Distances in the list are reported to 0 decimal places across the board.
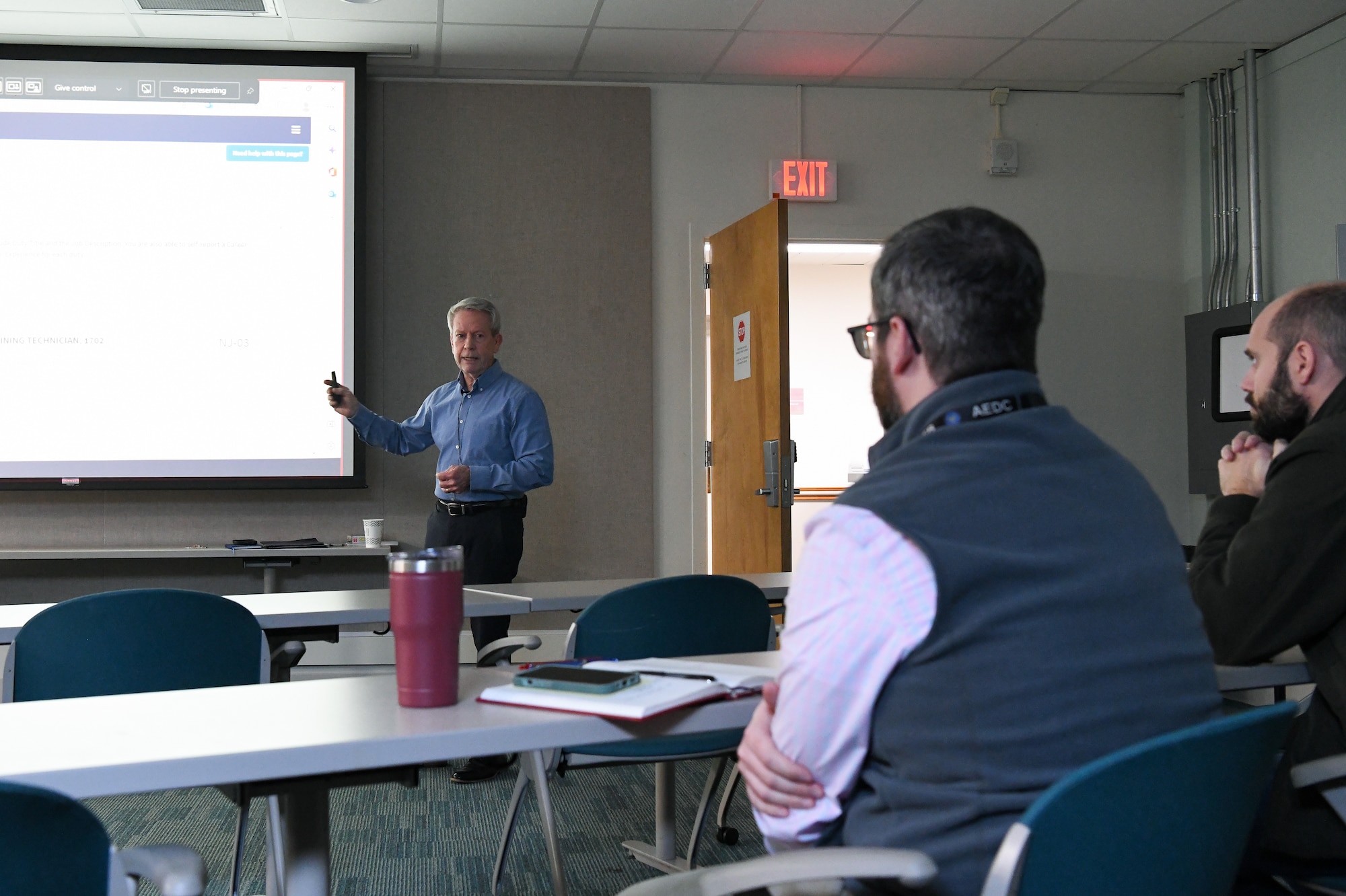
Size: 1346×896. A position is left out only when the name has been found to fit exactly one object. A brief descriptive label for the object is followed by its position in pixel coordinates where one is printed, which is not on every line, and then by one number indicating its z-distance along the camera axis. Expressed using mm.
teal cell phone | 1223
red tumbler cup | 1164
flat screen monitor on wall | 4734
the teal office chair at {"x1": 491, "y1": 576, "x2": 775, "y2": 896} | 2115
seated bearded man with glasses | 925
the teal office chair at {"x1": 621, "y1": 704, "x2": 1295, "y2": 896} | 819
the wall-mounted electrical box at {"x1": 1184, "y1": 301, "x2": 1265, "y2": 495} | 4824
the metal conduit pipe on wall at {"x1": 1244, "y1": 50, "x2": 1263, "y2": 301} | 5043
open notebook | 1151
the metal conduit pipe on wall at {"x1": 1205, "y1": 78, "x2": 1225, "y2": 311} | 5301
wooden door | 4453
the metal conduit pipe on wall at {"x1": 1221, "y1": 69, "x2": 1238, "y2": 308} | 5234
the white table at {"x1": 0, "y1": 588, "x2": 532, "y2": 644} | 2225
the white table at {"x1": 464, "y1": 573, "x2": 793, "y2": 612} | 2484
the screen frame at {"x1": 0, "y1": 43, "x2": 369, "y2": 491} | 4633
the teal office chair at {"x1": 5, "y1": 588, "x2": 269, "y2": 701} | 1897
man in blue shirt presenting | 3734
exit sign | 5320
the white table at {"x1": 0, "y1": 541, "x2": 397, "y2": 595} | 4562
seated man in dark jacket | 1425
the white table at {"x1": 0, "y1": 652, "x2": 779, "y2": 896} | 1004
